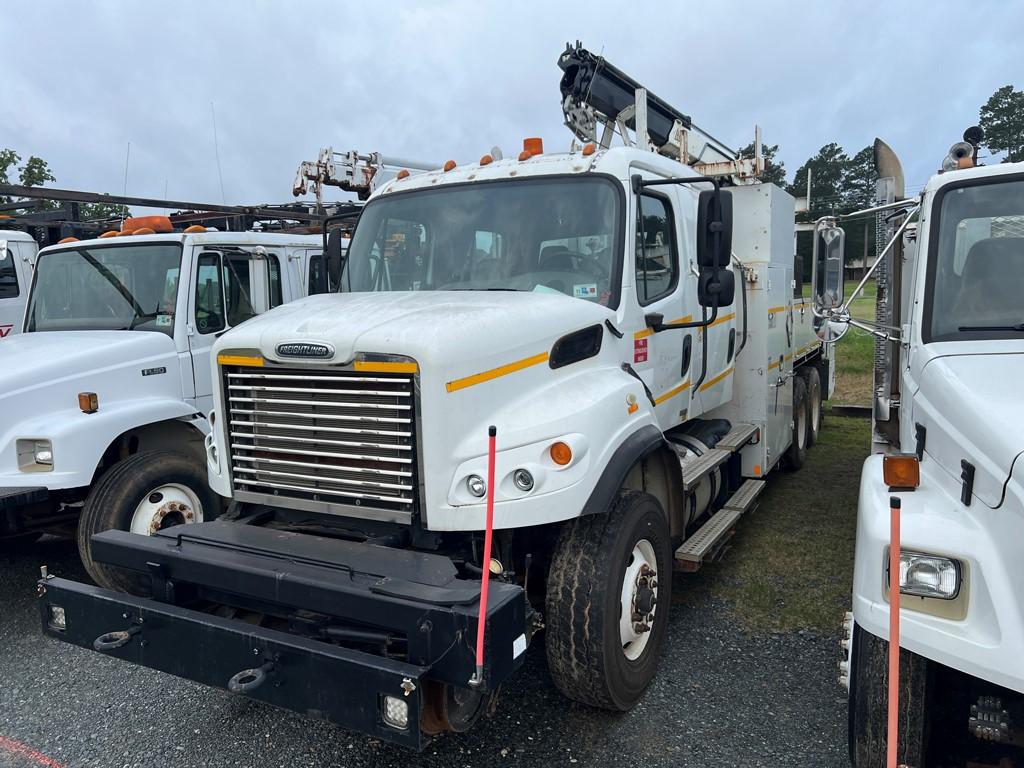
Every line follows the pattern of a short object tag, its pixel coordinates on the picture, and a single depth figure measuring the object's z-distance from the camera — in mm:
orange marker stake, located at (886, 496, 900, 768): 2096
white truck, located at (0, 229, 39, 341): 8633
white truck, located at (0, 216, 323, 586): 4512
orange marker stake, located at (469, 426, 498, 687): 2477
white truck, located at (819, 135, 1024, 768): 2205
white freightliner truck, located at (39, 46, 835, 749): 2699
